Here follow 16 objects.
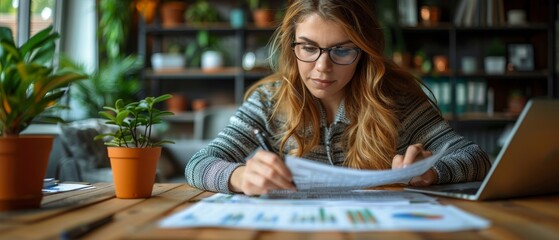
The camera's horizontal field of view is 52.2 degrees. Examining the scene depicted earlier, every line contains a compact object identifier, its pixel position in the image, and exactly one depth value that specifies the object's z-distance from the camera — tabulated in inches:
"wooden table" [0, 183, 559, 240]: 28.8
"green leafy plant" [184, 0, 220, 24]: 192.9
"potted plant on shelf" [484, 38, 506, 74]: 191.0
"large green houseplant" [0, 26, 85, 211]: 36.2
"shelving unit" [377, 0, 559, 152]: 188.1
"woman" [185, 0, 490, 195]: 58.7
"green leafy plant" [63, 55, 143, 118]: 156.2
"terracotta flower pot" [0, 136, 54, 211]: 36.3
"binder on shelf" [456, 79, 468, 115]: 190.1
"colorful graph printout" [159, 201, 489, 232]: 30.4
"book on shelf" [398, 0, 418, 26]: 189.0
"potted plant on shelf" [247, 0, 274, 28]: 190.9
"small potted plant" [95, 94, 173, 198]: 43.2
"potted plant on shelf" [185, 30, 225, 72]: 193.2
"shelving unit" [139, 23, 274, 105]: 191.6
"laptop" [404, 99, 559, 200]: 38.3
